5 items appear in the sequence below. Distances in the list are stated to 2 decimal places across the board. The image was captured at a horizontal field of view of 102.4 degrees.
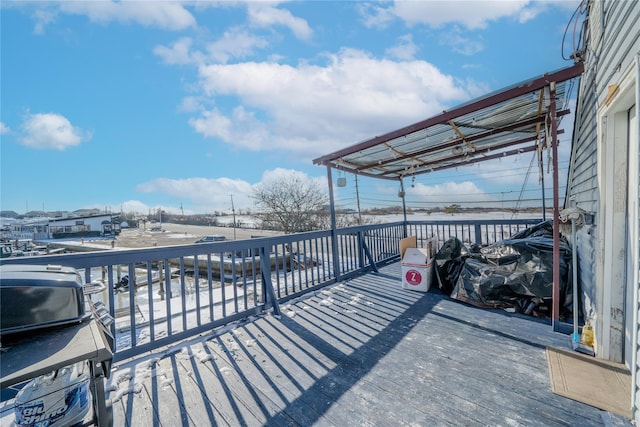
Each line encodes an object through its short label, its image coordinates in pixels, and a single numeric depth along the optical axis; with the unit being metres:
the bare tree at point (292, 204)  15.30
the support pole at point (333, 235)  4.18
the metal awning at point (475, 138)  2.37
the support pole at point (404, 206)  5.89
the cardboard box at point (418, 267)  3.60
